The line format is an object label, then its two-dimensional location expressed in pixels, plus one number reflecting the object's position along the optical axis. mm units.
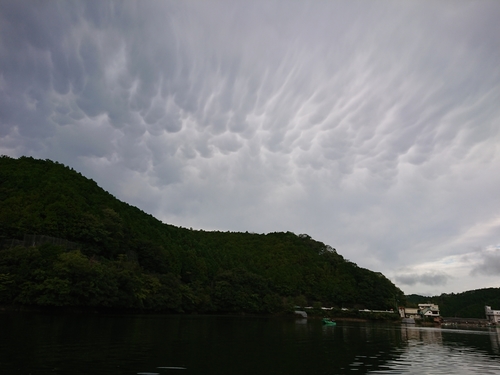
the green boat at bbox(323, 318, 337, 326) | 65900
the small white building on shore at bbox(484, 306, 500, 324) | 139412
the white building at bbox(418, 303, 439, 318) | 133125
